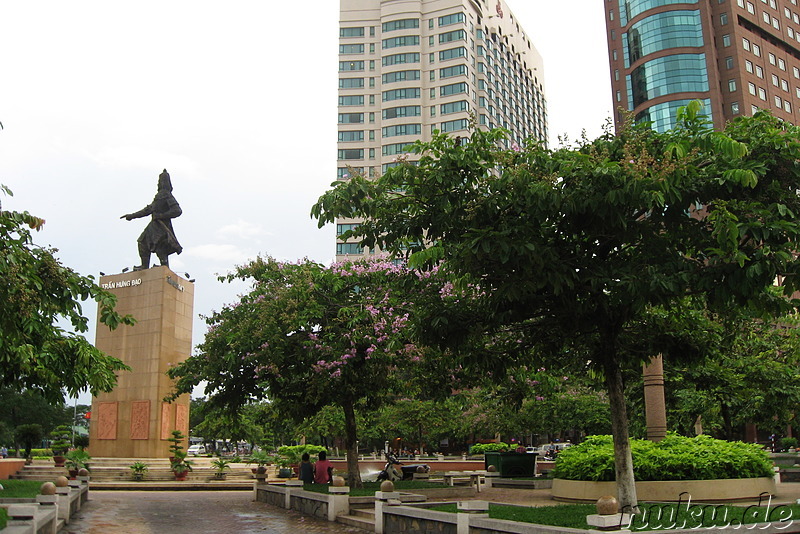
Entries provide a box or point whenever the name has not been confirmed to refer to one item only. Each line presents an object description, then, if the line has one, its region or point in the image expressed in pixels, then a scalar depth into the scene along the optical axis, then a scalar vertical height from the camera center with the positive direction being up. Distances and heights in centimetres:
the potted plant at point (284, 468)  3575 -176
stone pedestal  3584 +301
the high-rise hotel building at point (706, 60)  8856 +4282
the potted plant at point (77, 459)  3215 -110
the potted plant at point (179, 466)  3312 -145
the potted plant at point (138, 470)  3195 -153
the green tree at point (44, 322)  894 +171
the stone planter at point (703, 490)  1558 -133
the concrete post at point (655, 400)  1694 +54
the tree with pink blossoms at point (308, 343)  1966 +229
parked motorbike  2220 -130
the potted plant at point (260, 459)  3961 -146
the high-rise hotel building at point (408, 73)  10694 +5024
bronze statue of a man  3928 +1031
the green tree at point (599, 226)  1008 +289
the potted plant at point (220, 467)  3434 -159
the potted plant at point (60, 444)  3744 -47
